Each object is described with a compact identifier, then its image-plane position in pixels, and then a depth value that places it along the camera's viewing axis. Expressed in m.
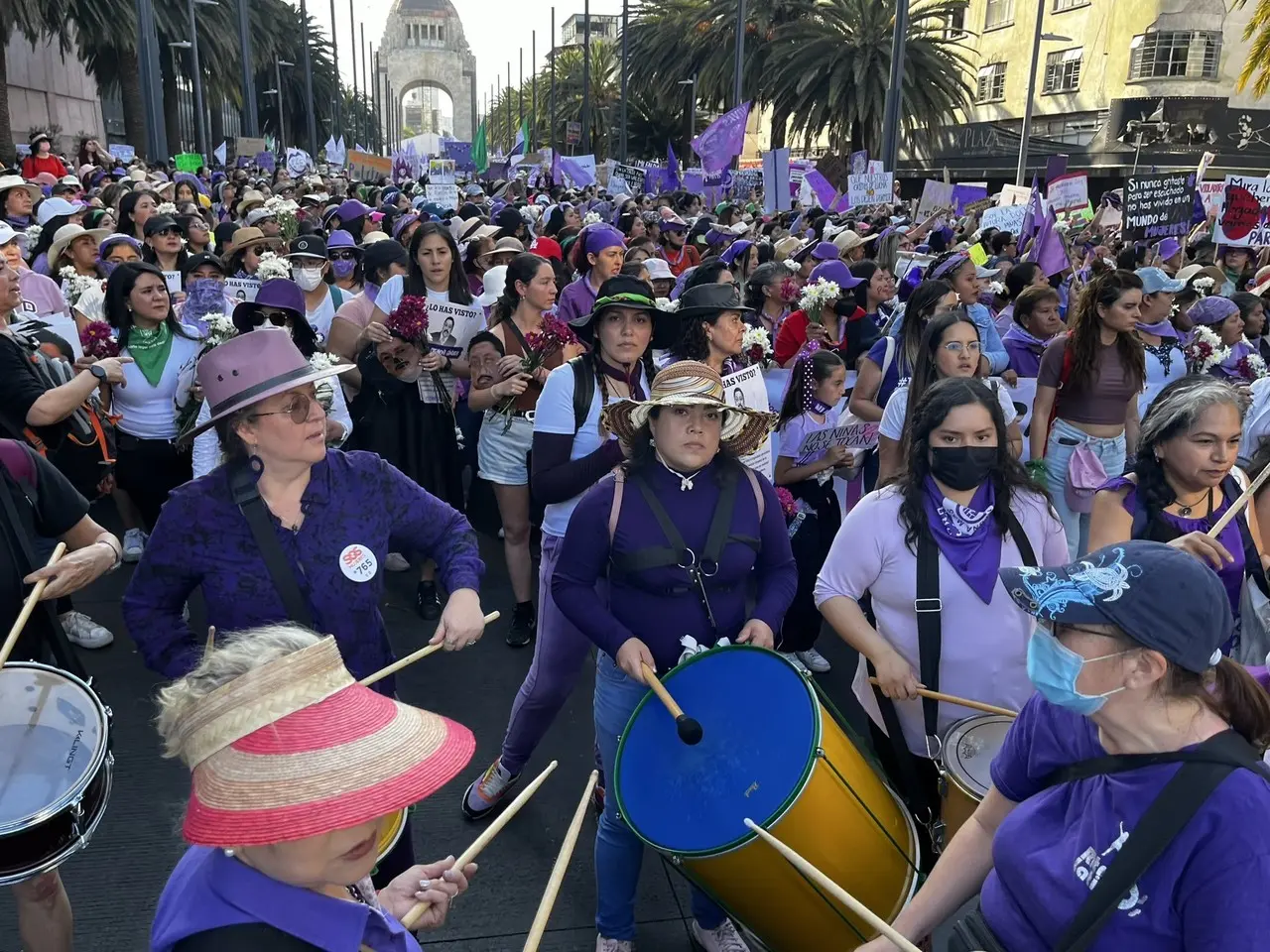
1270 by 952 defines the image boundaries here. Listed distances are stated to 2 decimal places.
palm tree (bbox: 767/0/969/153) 31.94
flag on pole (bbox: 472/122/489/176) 36.31
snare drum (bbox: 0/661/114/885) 2.37
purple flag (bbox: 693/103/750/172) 19.38
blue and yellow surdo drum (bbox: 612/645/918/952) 2.50
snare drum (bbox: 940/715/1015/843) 2.64
